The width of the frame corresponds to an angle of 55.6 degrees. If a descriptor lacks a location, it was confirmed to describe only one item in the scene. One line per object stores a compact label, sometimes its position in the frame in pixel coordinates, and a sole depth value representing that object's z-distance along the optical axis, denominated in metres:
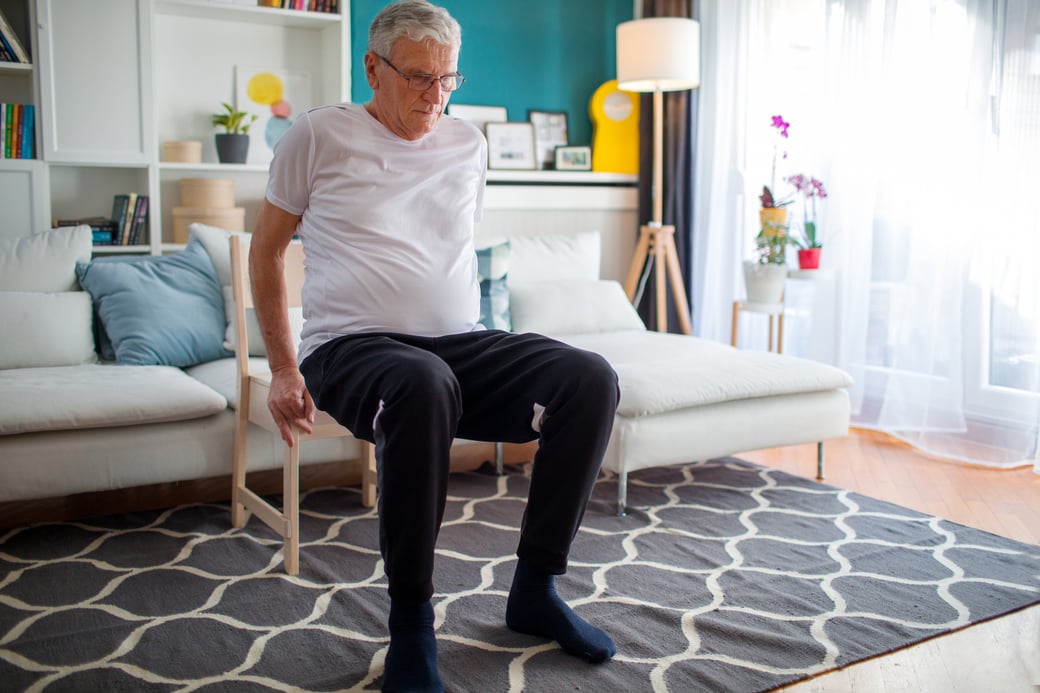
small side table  3.68
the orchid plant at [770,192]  3.75
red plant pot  3.74
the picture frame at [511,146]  4.33
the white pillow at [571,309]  3.47
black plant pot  3.68
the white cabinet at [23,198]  3.33
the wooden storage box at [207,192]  3.60
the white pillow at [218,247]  3.21
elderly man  1.70
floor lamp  3.96
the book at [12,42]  3.29
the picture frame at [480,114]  4.25
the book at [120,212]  3.55
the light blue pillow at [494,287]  3.28
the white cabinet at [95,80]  3.32
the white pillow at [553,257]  3.67
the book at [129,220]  3.54
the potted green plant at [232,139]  3.68
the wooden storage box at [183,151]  3.62
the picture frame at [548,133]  4.46
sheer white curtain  3.30
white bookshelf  3.35
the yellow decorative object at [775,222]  3.70
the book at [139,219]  3.56
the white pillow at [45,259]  2.98
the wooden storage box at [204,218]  3.60
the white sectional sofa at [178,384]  2.44
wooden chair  2.25
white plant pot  3.70
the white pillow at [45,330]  2.81
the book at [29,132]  3.37
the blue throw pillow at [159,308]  2.93
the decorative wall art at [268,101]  3.86
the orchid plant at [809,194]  3.68
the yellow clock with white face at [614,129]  4.55
